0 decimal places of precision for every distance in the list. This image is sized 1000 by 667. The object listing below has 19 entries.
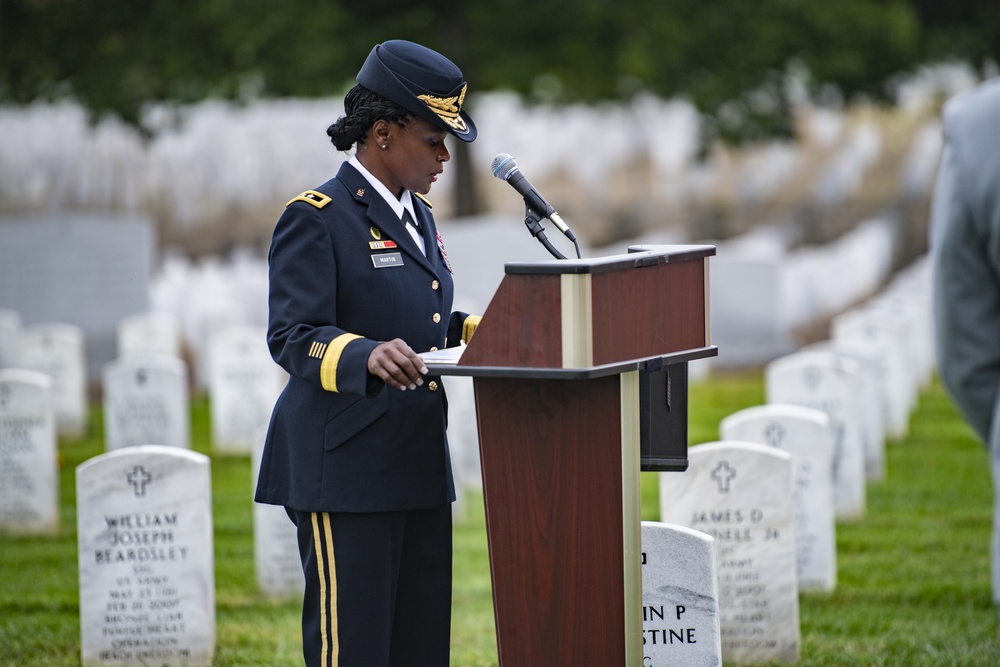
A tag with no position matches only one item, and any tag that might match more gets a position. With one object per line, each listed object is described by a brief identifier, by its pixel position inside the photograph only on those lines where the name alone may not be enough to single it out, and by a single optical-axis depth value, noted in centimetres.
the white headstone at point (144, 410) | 2059
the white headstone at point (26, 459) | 1781
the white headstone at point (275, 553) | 1447
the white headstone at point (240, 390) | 2317
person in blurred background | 949
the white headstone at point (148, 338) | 2730
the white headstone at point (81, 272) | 3166
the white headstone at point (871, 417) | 2023
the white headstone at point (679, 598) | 915
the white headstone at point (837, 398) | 1781
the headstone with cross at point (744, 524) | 1212
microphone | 707
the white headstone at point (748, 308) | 3161
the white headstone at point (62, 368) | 2462
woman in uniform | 720
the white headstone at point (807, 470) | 1435
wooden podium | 678
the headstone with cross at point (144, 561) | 1205
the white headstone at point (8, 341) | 2608
